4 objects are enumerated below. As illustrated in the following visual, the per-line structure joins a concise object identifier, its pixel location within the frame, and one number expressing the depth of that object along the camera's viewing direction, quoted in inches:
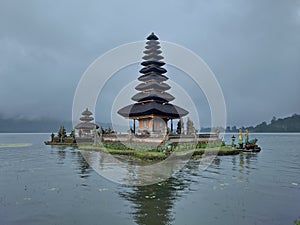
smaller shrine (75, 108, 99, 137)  2322.8
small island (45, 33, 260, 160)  1035.3
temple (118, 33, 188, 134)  1386.6
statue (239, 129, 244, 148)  1347.2
